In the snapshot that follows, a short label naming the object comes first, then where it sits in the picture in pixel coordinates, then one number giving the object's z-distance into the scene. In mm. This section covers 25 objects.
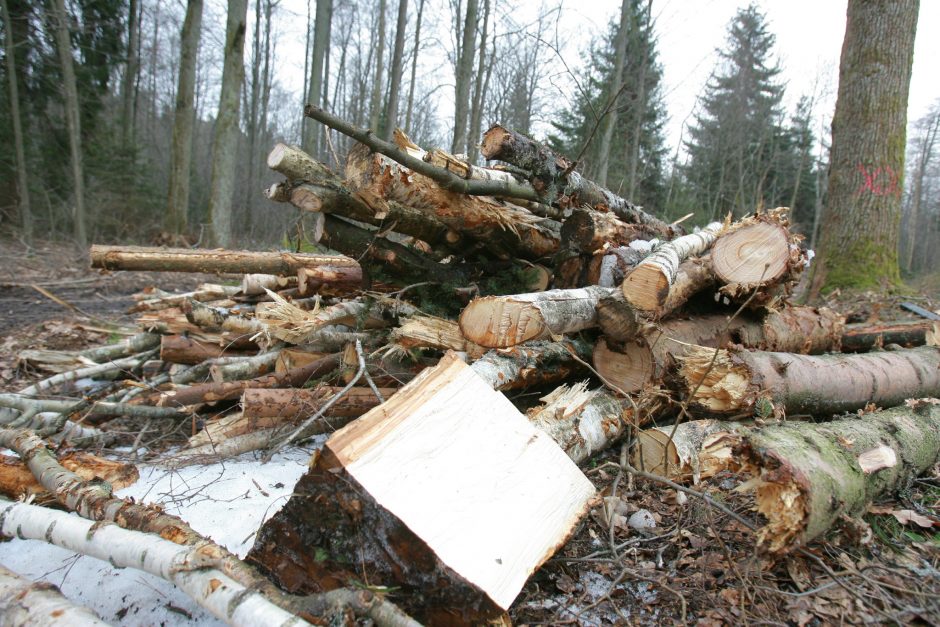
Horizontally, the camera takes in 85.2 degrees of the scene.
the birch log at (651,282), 2824
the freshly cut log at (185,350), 3893
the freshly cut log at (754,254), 3283
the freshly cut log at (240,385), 3340
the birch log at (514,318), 2707
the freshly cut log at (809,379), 2768
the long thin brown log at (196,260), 4336
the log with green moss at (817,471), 1769
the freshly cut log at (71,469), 2383
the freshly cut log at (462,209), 3133
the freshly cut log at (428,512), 1661
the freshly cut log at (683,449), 2383
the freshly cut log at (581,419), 2582
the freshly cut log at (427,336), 3086
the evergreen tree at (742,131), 22203
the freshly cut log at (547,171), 3524
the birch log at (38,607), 1346
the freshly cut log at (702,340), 3064
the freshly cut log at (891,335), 4012
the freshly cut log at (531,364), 2762
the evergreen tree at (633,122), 13844
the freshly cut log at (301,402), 3084
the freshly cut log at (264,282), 5023
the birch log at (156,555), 1399
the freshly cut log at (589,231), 3637
